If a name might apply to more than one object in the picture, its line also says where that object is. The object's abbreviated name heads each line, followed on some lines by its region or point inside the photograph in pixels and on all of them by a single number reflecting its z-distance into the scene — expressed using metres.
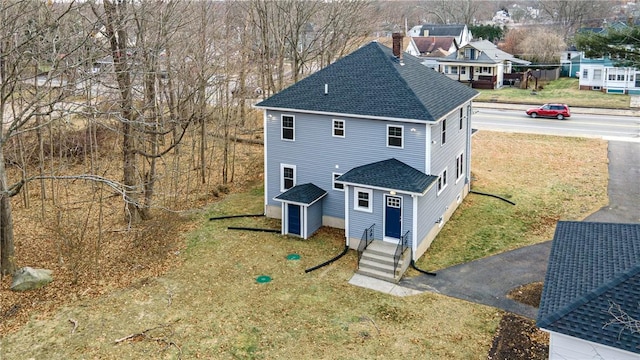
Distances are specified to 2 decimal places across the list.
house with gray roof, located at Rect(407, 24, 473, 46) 80.62
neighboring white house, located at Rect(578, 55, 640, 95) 49.84
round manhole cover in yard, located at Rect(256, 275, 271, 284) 17.19
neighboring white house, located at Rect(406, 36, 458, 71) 68.94
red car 42.09
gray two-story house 18.50
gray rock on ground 16.45
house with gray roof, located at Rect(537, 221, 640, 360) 10.10
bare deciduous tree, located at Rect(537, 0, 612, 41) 90.38
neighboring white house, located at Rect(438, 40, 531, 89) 57.28
